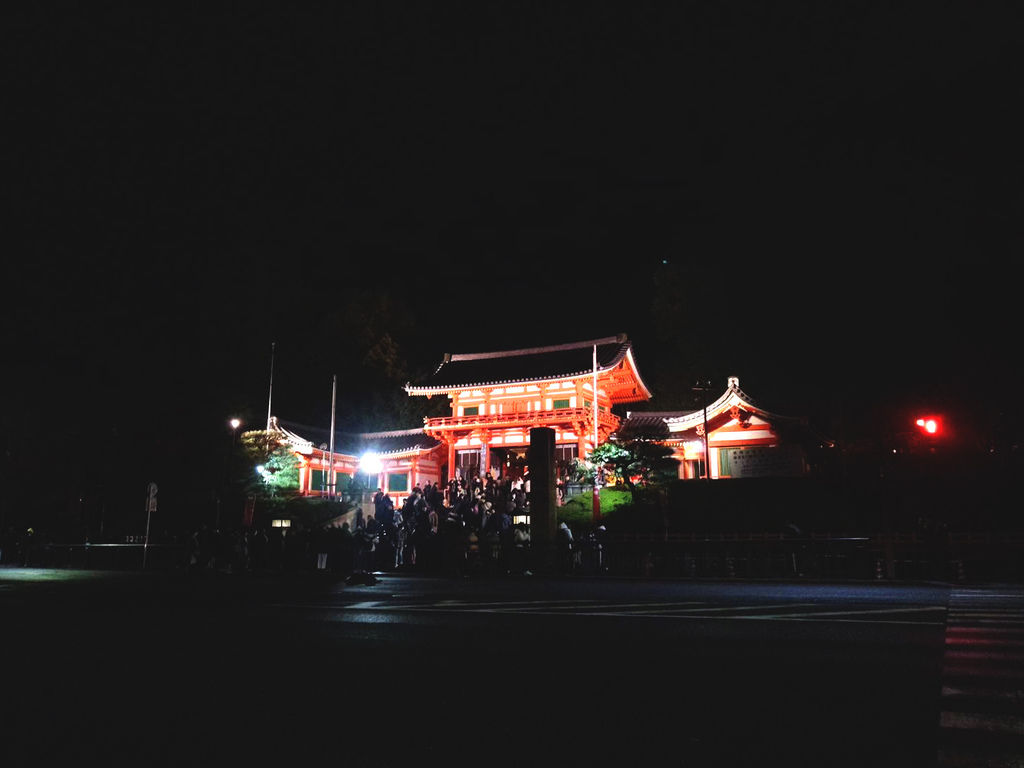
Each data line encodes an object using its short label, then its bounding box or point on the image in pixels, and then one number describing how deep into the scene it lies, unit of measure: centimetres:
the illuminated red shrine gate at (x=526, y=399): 3938
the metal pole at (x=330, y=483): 3734
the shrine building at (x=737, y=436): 3253
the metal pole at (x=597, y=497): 2680
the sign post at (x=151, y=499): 2140
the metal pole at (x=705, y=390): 3202
